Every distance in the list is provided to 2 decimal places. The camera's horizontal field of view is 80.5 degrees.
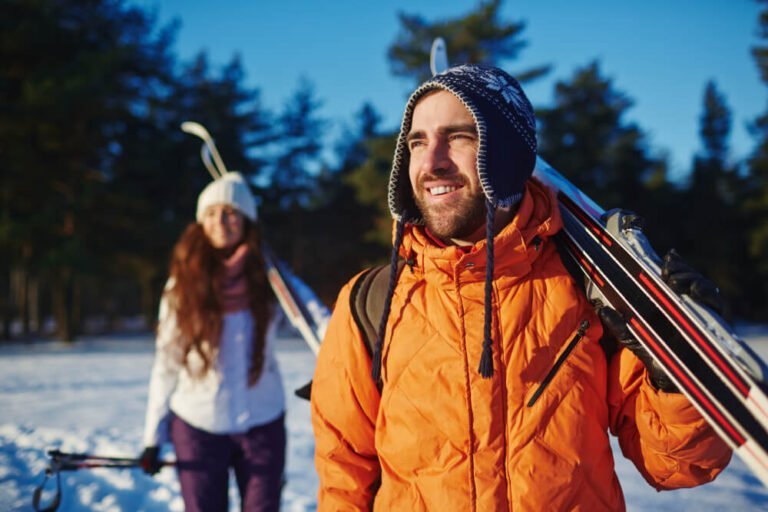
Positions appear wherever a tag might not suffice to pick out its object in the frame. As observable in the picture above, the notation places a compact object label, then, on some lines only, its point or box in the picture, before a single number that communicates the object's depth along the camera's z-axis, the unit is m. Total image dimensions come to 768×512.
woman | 2.38
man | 1.22
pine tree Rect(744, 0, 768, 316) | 21.14
